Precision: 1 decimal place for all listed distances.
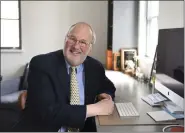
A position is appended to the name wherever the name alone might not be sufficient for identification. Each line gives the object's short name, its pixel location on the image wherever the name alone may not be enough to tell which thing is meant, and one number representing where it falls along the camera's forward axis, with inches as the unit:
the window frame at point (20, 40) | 147.6
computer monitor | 50.5
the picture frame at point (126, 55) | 130.0
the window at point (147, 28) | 122.3
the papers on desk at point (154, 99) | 63.4
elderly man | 49.5
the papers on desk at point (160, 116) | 51.3
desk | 47.6
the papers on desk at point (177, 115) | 52.3
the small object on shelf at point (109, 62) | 139.1
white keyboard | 54.7
